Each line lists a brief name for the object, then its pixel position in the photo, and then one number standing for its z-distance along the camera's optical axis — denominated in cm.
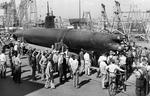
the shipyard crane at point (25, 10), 7129
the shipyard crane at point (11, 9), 8588
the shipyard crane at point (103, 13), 6056
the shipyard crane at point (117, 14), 4404
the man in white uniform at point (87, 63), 1302
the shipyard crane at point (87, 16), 5267
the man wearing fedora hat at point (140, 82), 852
